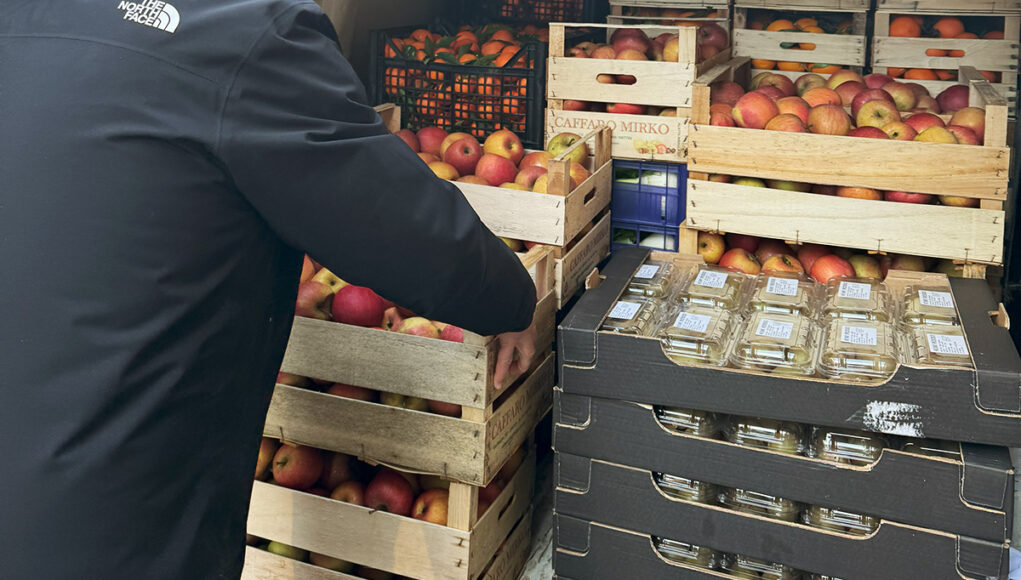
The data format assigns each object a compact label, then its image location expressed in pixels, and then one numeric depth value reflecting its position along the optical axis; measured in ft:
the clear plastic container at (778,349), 6.20
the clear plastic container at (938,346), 5.96
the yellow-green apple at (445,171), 9.20
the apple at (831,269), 8.37
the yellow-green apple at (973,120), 8.53
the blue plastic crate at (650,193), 9.36
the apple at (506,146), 9.68
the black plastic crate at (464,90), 10.23
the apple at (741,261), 8.75
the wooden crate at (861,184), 7.71
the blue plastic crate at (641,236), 9.52
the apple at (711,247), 8.89
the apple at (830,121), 8.74
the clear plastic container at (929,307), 6.85
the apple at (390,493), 7.43
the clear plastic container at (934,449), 5.94
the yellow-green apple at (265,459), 7.79
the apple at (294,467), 7.57
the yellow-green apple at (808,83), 10.69
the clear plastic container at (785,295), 7.11
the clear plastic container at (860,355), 6.04
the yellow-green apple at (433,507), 7.34
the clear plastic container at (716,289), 7.18
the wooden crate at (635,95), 9.26
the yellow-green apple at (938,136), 8.34
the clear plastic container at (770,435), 6.34
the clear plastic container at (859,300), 6.98
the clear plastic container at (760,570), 6.52
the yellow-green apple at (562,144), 9.40
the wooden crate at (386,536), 7.05
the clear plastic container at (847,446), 6.15
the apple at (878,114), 9.16
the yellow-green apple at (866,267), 8.59
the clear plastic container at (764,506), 6.37
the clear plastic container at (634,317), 6.61
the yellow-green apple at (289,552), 7.79
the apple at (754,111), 8.89
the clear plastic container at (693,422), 6.54
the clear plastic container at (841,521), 6.21
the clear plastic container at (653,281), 7.44
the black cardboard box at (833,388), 5.74
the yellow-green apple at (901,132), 8.62
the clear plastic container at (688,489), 6.59
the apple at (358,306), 7.45
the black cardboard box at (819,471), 5.75
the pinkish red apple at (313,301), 7.63
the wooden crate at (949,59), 10.69
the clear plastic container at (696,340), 6.38
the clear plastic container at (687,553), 6.75
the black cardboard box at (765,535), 5.90
